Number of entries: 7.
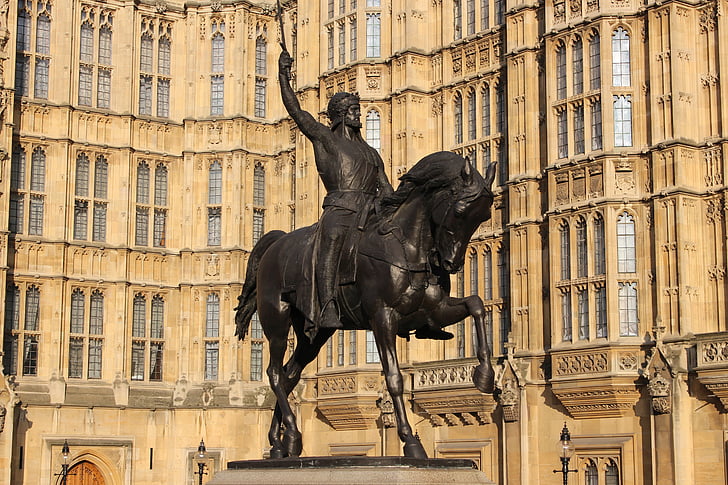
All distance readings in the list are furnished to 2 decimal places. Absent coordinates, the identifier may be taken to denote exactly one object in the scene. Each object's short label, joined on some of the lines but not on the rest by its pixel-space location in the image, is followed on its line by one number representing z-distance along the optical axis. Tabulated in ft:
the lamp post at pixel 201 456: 114.53
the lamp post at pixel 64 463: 118.11
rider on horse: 40.70
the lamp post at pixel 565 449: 90.94
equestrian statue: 37.93
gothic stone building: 93.66
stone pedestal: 35.32
